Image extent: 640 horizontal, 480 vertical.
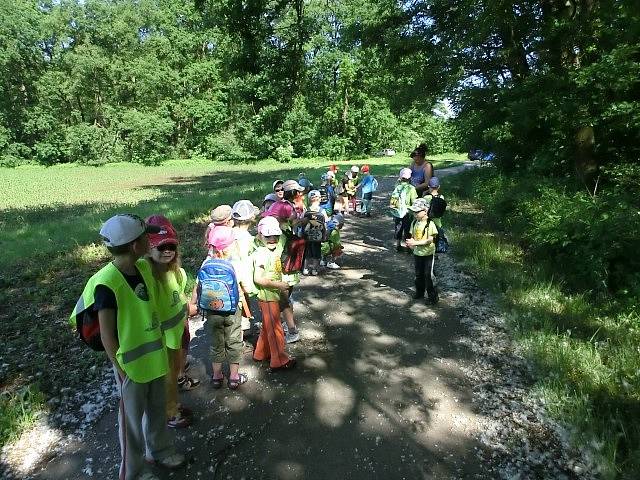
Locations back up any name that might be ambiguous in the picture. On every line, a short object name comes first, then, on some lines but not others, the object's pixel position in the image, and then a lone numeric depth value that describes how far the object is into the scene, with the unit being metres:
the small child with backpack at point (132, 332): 2.75
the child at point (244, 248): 4.68
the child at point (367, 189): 12.54
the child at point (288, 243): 5.18
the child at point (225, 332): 4.26
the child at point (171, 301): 3.29
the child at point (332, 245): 8.35
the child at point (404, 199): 8.75
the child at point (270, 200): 6.83
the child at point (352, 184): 12.58
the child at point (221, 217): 4.36
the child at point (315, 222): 7.23
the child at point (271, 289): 4.45
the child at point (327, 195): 9.26
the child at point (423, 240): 6.09
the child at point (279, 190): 7.05
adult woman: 8.71
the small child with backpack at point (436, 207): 7.14
